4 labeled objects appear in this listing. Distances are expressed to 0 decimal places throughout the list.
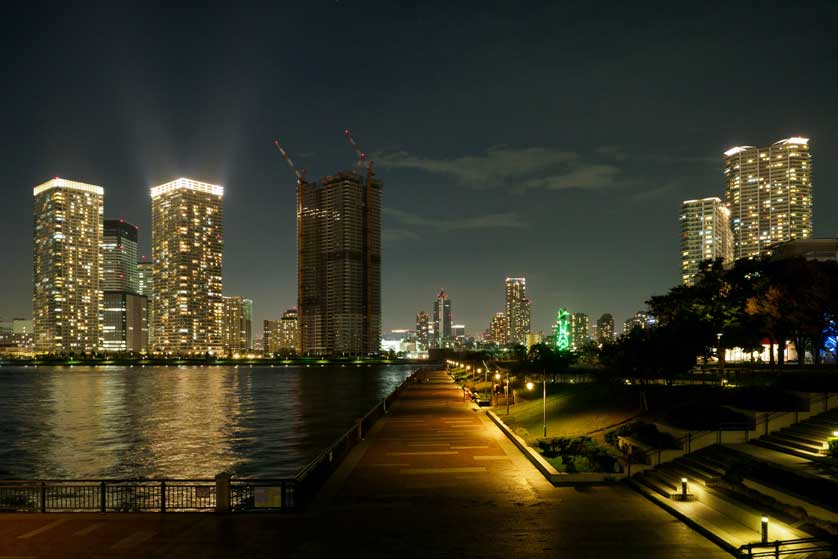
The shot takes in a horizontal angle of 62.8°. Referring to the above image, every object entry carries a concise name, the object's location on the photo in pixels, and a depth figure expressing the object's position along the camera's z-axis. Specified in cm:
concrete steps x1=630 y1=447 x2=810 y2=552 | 1883
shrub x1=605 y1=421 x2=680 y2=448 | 2925
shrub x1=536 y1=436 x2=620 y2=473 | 2873
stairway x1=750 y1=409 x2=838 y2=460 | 2677
